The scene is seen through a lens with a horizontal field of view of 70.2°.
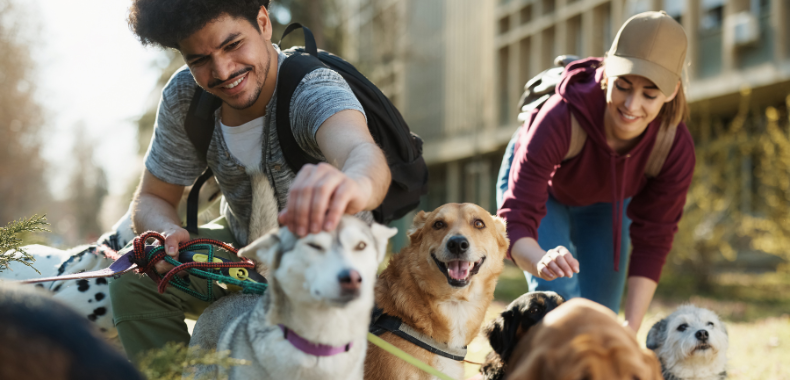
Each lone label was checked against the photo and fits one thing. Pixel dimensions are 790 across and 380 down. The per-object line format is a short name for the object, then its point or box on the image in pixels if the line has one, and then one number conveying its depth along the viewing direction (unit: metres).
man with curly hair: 2.43
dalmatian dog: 3.03
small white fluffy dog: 3.51
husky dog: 1.62
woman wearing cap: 3.21
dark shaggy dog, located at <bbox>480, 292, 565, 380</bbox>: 2.38
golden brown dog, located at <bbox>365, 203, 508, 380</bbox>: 2.92
